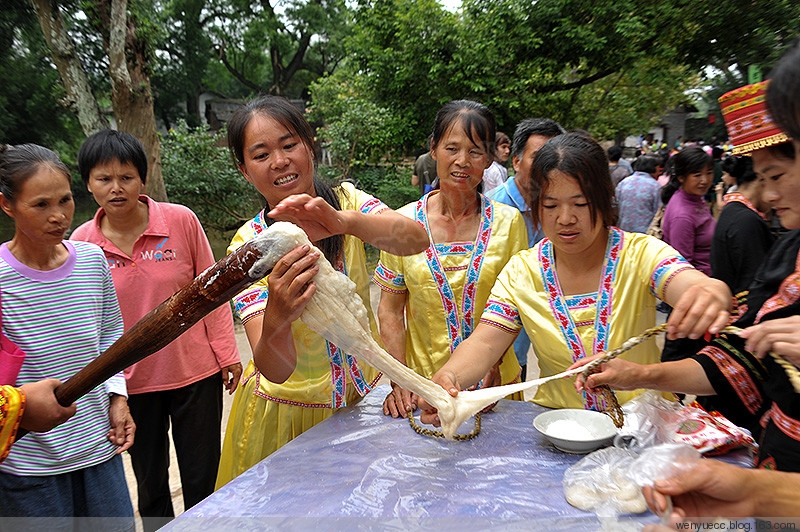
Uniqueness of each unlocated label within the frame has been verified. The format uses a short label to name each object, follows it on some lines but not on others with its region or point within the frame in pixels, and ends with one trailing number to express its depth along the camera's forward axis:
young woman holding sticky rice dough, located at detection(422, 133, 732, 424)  1.75
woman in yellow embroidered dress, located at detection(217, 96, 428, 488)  1.45
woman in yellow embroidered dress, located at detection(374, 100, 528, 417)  2.24
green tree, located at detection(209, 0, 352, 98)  21.80
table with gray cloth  1.37
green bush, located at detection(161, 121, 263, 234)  7.90
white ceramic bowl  1.57
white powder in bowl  1.60
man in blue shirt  2.99
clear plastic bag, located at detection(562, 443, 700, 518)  1.25
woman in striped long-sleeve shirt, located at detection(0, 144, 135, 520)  1.89
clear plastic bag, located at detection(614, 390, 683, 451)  1.53
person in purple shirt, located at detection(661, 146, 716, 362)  4.21
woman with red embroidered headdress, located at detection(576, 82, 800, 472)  1.33
